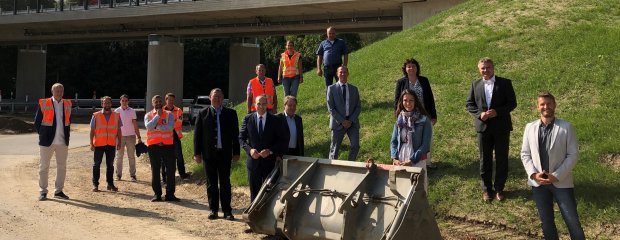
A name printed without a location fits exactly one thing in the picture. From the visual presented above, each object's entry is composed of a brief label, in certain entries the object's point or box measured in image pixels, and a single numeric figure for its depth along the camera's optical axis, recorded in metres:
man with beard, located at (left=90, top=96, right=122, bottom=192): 12.13
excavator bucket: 6.63
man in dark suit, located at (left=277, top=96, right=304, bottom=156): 8.77
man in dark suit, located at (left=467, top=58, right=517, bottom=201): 8.48
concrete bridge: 31.06
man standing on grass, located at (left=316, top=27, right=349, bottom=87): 12.42
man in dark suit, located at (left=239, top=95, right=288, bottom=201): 8.66
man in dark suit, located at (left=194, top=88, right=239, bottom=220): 9.43
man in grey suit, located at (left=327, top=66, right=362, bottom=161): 9.53
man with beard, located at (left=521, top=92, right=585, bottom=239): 6.29
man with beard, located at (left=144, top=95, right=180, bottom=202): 11.15
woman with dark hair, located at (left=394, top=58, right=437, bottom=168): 9.12
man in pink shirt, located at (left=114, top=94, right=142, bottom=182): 13.41
